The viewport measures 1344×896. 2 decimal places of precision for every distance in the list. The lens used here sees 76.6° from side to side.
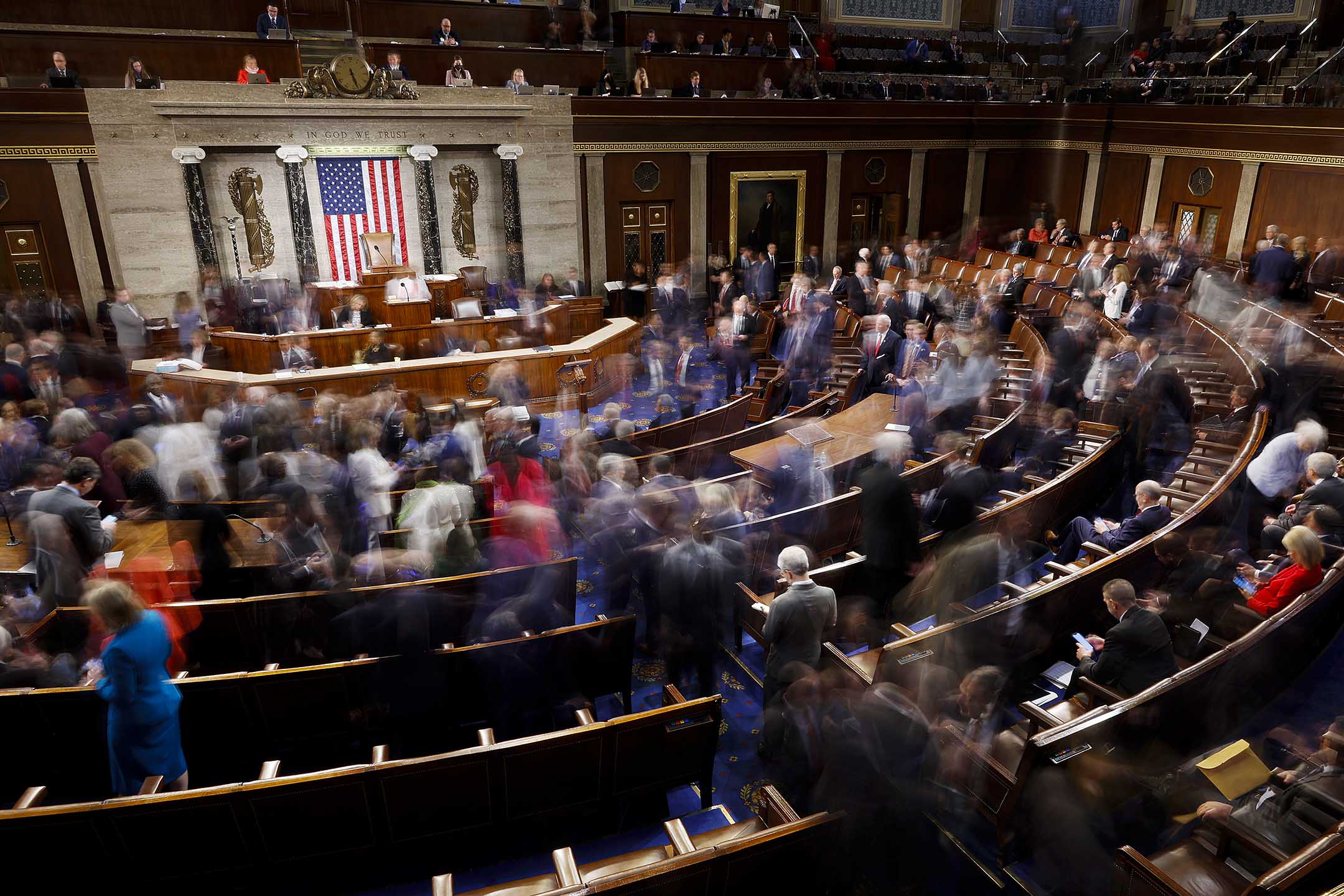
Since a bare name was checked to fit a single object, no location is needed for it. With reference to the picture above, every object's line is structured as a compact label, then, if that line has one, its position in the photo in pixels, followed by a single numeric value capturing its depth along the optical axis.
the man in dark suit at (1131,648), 3.93
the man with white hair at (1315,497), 5.14
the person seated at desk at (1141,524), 5.28
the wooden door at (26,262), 11.52
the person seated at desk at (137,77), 11.30
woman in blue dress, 3.39
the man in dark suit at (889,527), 4.86
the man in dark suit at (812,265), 13.76
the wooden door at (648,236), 14.88
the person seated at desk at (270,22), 12.48
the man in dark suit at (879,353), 9.00
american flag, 12.66
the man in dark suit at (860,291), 11.44
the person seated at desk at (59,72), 11.11
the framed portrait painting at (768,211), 15.62
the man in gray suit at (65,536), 4.60
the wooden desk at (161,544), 5.45
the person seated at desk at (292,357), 9.81
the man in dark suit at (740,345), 10.04
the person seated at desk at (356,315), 10.64
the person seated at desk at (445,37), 13.14
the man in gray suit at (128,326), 9.98
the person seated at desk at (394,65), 12.40
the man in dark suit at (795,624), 4.13
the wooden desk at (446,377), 9.40
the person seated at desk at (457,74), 12.95
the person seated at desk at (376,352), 9.86
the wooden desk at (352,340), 10.26
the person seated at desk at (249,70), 11.79
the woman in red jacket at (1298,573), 4.47
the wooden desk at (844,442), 7.05
